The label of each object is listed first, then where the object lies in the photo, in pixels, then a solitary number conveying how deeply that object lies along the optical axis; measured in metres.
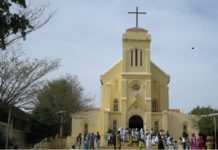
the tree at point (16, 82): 28.30
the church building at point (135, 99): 53.66
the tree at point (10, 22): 15.88
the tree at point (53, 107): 56.81
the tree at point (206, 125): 51.44
